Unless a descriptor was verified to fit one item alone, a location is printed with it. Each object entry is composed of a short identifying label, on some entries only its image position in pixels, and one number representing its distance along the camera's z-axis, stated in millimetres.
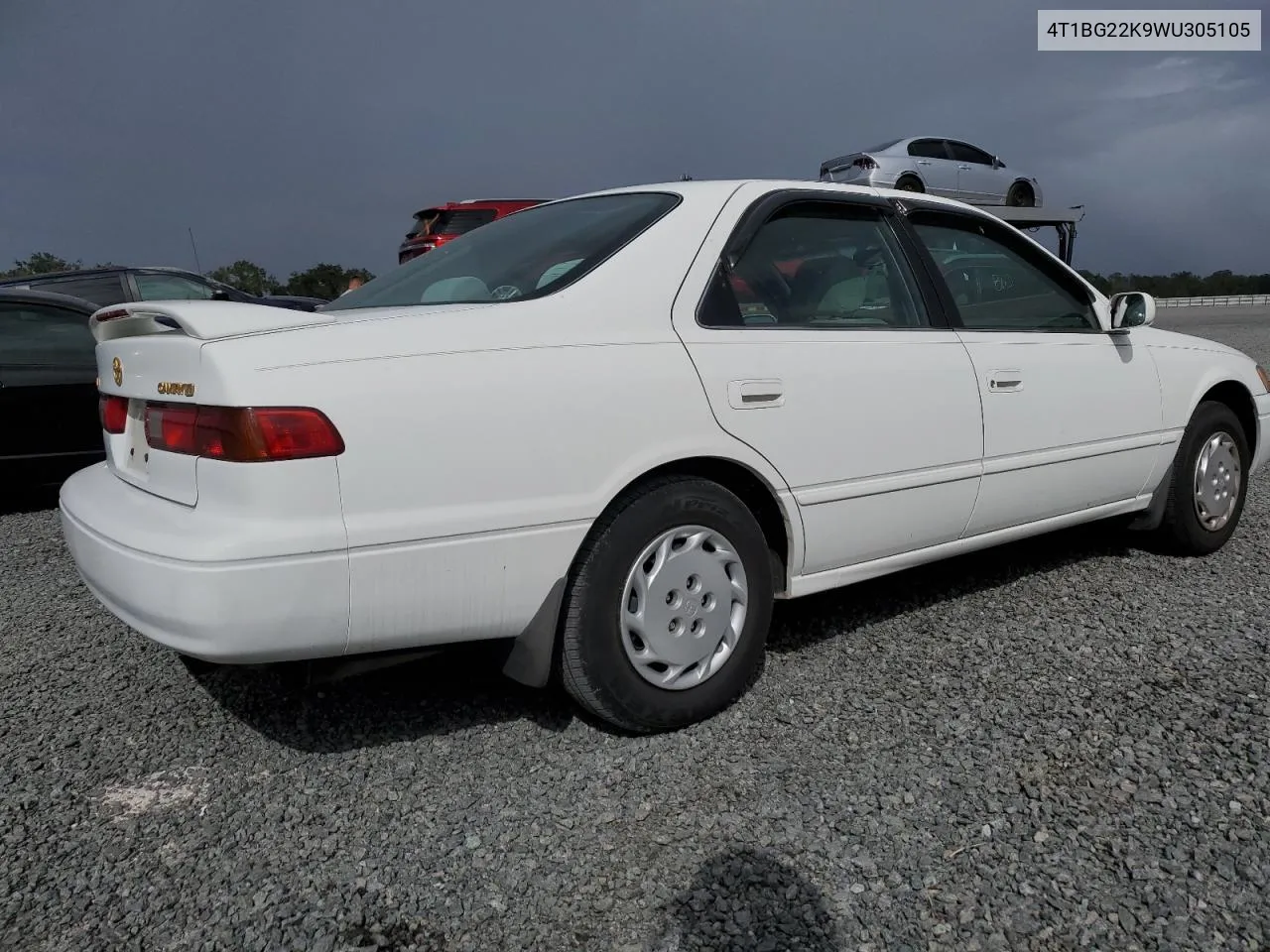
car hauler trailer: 9242
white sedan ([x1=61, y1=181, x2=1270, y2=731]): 1968
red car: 11961
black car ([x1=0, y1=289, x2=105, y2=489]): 5199
